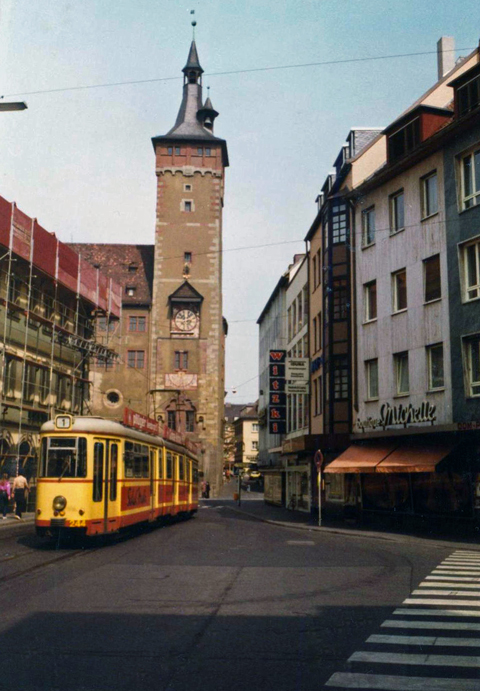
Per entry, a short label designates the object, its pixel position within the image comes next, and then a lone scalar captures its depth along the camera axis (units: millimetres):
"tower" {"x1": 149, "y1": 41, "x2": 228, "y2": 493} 69625
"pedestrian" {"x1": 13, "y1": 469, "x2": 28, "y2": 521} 30891
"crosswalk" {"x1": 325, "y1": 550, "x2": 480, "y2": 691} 6438
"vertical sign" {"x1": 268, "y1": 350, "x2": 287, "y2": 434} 48031
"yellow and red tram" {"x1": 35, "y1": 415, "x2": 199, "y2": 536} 18281
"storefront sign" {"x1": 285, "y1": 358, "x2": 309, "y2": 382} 41719
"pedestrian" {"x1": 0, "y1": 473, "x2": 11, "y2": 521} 31438
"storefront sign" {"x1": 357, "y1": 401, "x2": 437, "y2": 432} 26172
